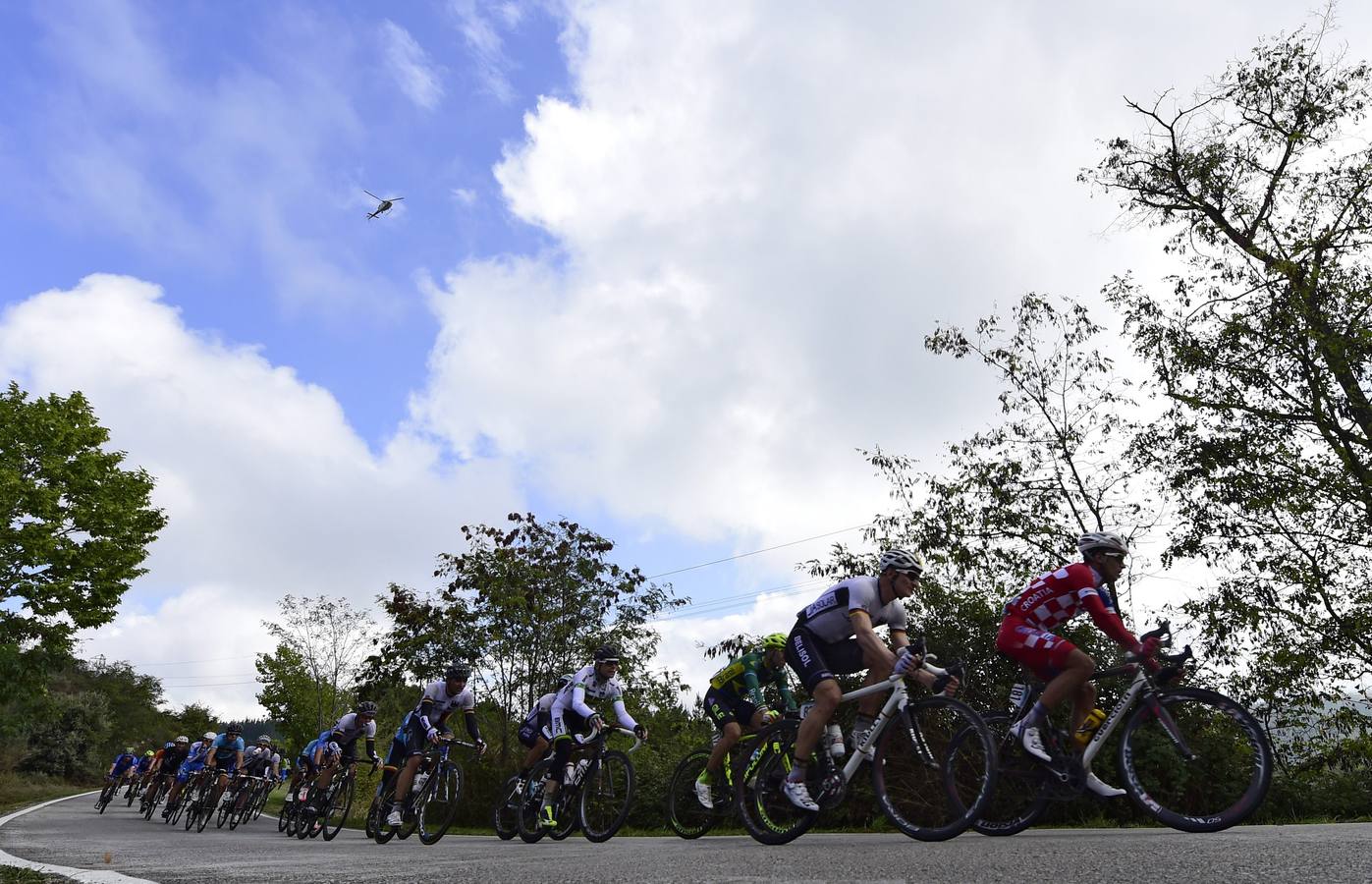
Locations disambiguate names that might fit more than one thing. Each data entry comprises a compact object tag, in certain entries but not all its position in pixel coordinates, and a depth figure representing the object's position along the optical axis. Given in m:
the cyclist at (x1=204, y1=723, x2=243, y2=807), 18.44
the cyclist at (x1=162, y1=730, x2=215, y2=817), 19.27
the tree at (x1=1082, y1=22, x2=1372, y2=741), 16.28
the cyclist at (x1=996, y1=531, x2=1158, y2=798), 5.84
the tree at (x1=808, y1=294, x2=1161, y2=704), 18.75
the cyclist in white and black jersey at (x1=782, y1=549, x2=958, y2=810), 6.06
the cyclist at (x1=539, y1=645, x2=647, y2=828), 10.18
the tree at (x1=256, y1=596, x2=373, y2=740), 43.16
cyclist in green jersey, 8.72
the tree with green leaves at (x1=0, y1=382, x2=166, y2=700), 25.91
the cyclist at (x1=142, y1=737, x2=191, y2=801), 21.77
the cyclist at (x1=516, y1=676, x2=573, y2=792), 10.77
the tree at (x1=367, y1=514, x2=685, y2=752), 23.11
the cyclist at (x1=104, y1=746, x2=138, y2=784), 30.04
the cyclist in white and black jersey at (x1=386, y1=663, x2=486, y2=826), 11.65
